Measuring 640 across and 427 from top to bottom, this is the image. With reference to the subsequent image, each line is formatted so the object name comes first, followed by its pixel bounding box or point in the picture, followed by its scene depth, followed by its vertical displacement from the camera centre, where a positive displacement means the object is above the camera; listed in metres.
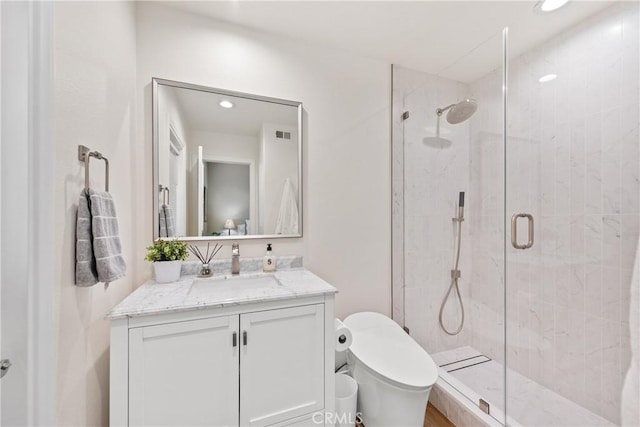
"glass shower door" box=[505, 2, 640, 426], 1.43 -0.03
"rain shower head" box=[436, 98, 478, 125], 1.92 +0.78
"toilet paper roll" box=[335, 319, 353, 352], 1.44 -0.69
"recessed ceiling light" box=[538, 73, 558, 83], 1.72 +0.90
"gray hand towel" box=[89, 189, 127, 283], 0.90 -0.10
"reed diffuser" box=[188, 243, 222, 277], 1.50 -0.27
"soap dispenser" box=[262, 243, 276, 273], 1.64 -0.32
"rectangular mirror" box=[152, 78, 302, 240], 1.54 +0.31
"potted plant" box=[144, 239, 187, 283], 1.37 -0.24
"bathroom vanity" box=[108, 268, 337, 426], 0.97 -0.60
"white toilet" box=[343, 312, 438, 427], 1.34 -0.89
